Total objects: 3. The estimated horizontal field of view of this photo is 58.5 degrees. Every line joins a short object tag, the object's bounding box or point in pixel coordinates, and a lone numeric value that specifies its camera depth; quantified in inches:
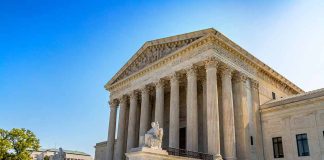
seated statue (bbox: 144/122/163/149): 752.9
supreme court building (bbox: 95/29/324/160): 984.3
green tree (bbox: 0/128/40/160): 1679.1
